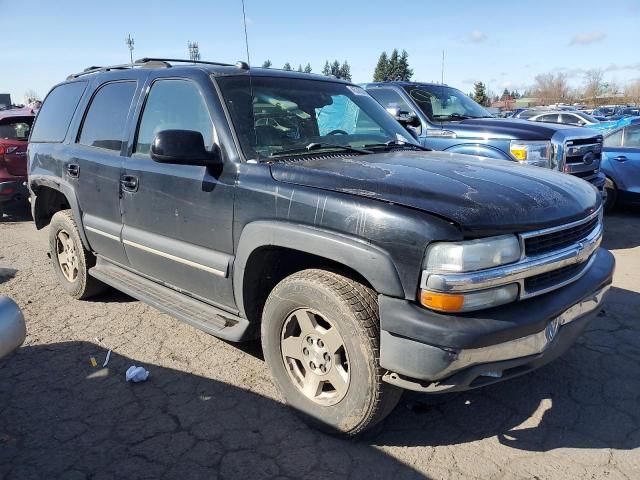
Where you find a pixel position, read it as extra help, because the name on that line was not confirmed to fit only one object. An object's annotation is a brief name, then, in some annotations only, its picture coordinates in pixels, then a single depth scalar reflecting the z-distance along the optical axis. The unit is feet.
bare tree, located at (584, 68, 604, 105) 245.45
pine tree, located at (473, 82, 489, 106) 135.23
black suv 7.41
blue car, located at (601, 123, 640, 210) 26.94
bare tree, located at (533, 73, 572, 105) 244.83
